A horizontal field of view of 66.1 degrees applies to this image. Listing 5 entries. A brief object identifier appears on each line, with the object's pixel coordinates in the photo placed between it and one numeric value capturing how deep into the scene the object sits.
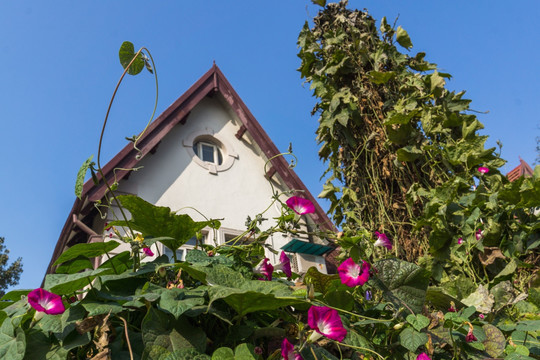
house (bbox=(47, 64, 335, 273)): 6.36
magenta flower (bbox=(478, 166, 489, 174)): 2.62
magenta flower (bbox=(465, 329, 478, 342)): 1.31
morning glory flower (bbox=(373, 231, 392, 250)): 1.81
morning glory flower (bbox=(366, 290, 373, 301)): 1.49
